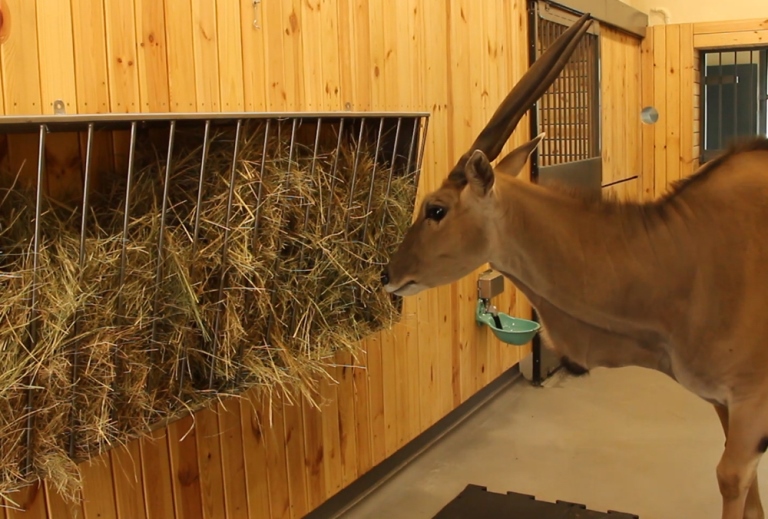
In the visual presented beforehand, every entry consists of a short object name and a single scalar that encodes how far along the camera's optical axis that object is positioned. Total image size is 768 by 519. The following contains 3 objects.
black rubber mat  2.39
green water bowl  3.47
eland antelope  2.04
